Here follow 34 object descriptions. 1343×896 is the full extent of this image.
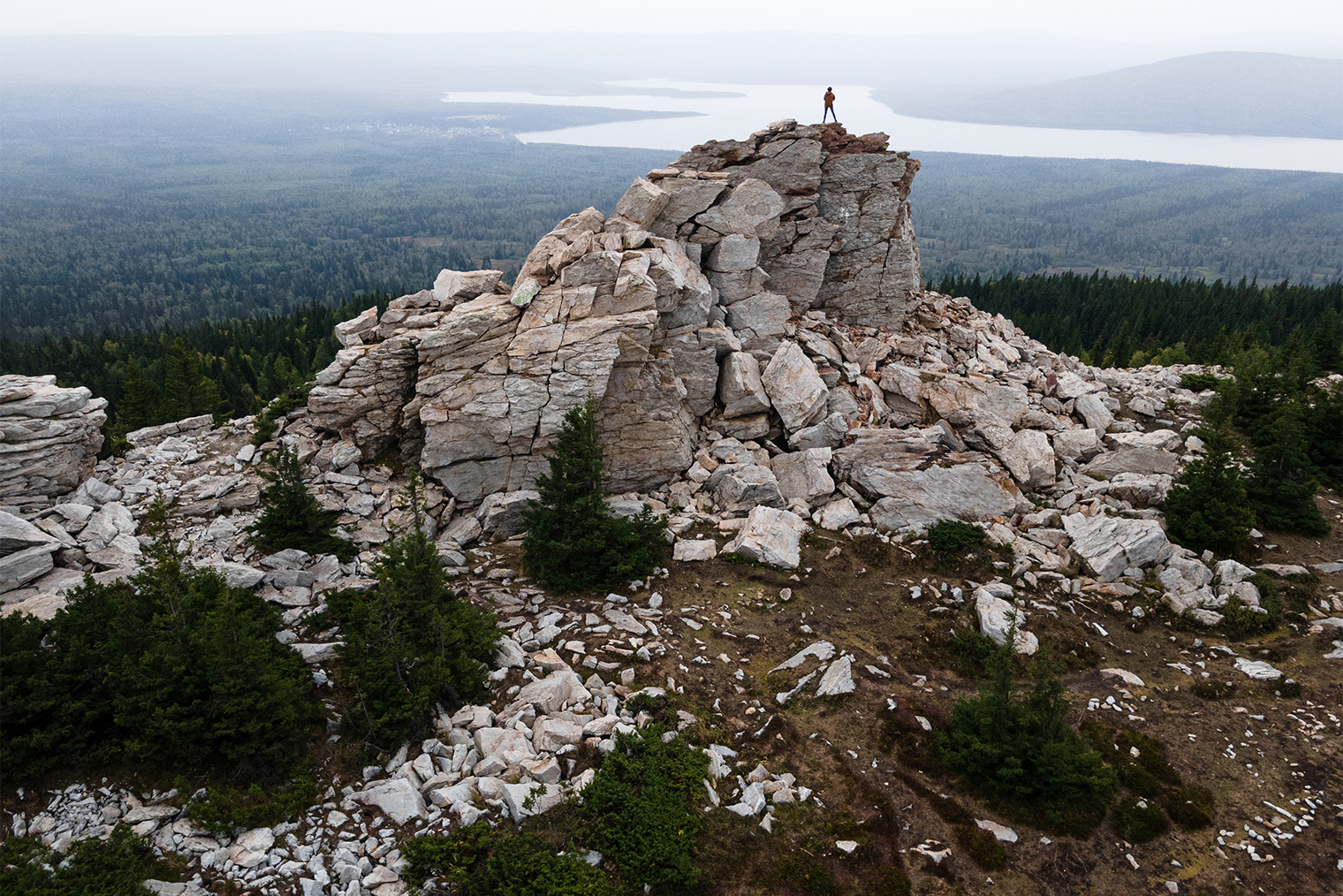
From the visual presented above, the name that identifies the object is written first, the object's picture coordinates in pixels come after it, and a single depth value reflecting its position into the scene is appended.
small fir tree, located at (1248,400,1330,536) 25.77
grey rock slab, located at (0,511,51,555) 21.22
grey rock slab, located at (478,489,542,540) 26.16
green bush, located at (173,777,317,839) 13.27
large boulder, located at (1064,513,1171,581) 23.44
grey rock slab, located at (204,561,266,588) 21.53
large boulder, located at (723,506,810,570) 24.14
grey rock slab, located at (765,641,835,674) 19.53
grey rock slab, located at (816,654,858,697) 18.31
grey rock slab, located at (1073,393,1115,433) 33.16
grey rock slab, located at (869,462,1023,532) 26.27
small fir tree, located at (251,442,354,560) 23.48
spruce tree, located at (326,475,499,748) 15.62
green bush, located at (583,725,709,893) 13.24
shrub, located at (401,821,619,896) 12.51
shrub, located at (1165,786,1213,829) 14.88
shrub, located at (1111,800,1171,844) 14.64
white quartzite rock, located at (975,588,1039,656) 20.28
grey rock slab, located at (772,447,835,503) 27.81
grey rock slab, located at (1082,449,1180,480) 28.91
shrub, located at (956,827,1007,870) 14.12
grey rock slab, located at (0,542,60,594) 20.59
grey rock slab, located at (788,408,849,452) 29.94
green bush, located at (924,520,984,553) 24.55
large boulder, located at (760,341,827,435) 30.56
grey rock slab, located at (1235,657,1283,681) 18.94
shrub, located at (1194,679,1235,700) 18.52
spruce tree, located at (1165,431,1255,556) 23.91
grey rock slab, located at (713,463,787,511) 27.02
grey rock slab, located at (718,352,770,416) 30.55
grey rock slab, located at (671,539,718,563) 24.17
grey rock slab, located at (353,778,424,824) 13.87
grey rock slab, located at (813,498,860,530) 26.25
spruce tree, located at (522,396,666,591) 22.48
